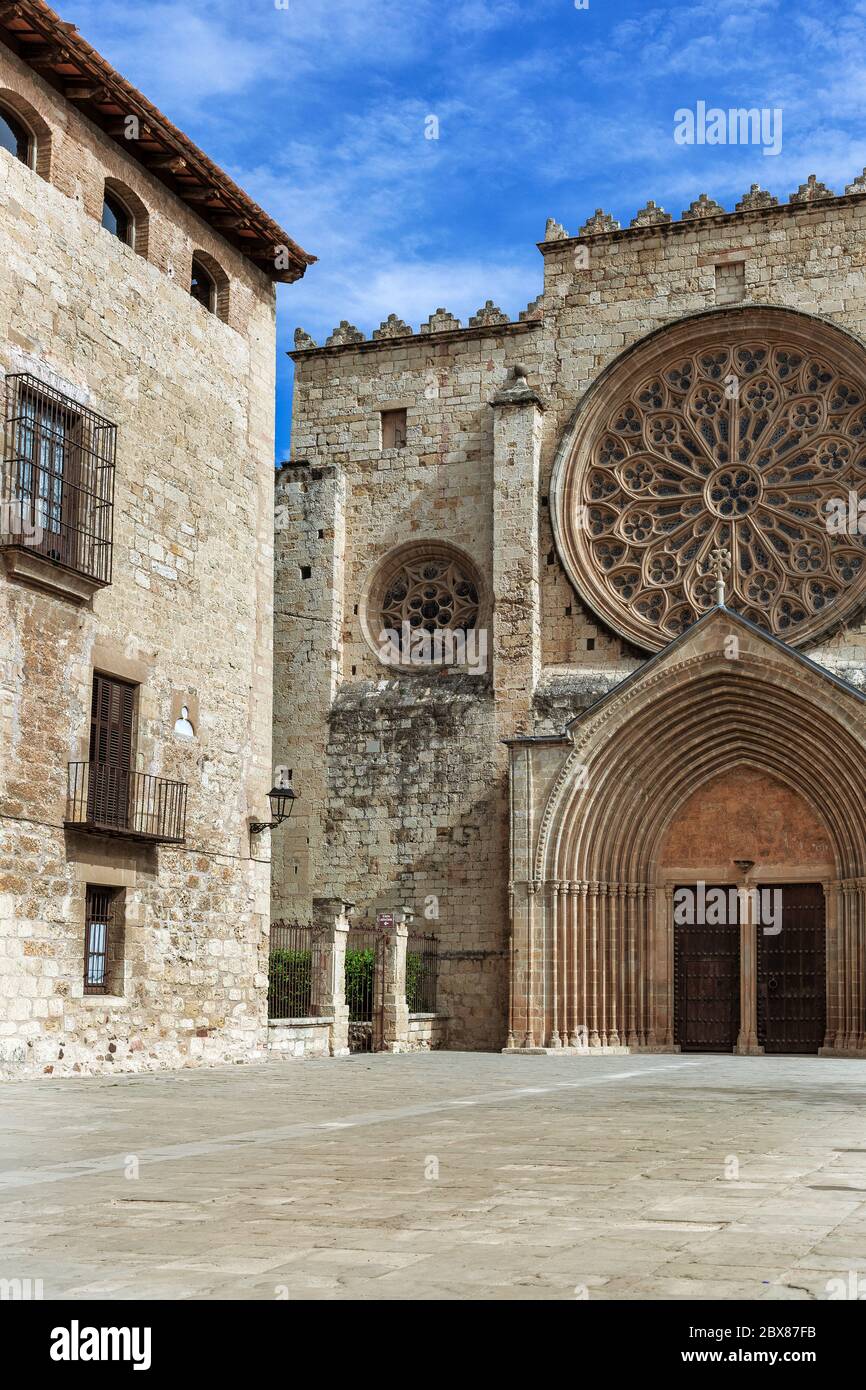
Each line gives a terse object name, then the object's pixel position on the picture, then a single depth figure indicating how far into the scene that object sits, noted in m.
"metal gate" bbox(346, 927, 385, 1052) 20.33
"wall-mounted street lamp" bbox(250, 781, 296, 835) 17.44
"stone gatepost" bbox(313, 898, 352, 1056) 19.19
